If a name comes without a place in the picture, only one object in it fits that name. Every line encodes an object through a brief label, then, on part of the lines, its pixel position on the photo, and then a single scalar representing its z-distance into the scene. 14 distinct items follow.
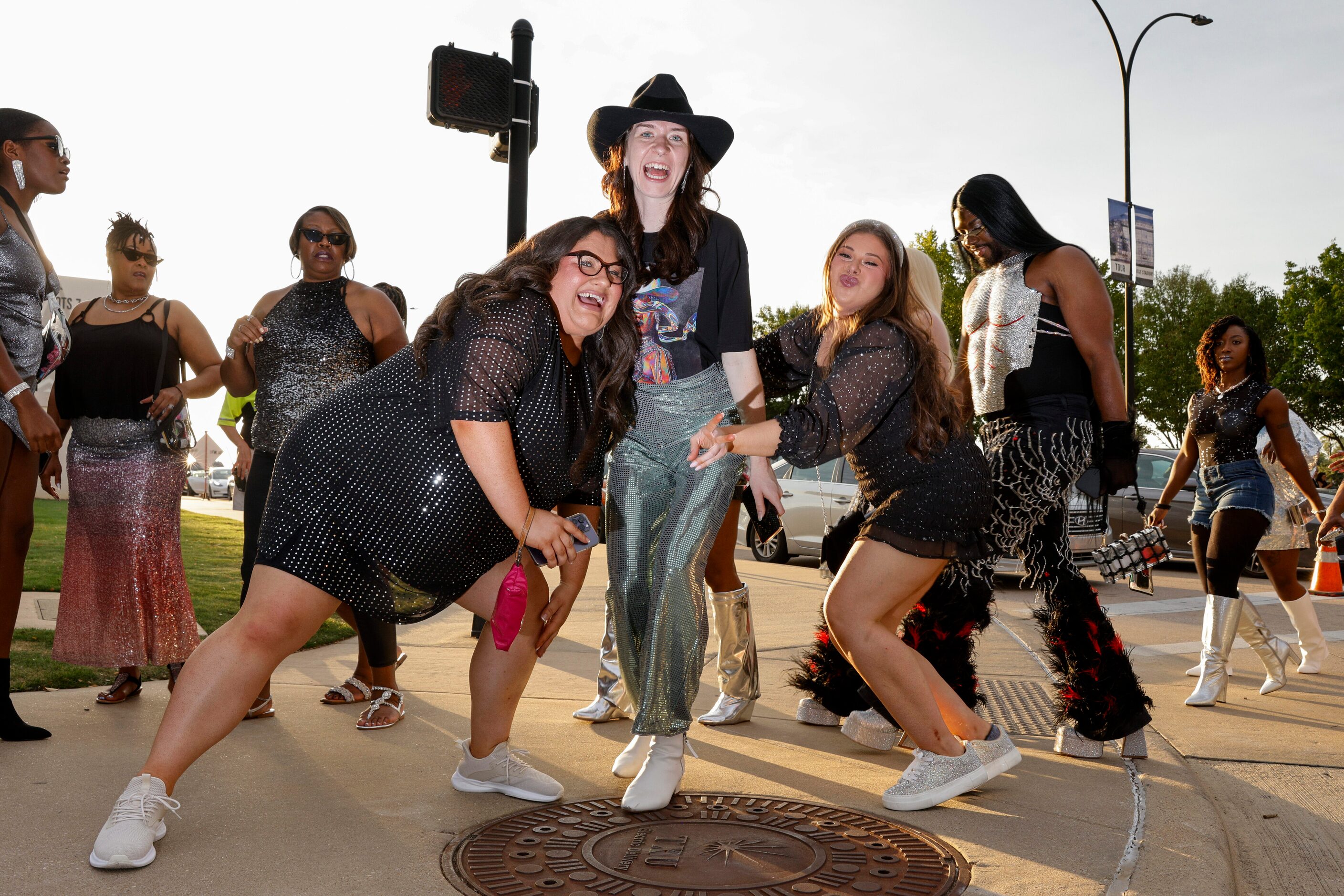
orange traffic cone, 5.70
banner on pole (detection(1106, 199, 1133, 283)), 15.77
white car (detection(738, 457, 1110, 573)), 10.82
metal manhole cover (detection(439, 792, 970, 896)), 2.38
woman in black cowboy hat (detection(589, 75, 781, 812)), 2.96
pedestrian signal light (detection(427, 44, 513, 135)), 5.95
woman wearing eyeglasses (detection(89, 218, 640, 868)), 2.49
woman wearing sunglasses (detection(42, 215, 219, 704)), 3.99
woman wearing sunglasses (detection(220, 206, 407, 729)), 3.91
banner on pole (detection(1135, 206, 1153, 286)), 16.17
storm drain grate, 4.05
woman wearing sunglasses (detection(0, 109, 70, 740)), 3.42
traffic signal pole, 6.23
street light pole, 16.96
